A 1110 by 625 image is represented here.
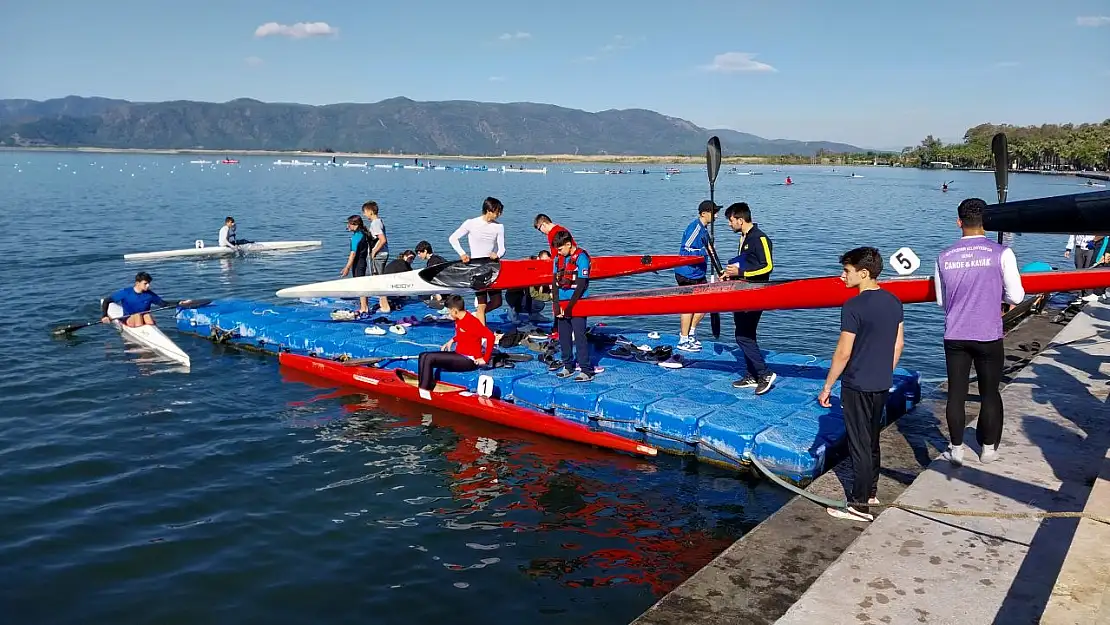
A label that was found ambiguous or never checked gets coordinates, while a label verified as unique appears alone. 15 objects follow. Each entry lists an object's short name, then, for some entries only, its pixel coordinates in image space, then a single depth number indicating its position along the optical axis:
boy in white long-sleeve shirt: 14.48
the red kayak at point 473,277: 14.72
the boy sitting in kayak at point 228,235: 32.47
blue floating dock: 9.80
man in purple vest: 7.32
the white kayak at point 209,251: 31.53
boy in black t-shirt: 6.85
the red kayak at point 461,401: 11.23
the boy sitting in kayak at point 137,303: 17.36
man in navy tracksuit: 10.80
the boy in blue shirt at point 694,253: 13.10
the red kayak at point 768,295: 9.43
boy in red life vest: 11.88
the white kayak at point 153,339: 16.67
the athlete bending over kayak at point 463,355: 12.80
